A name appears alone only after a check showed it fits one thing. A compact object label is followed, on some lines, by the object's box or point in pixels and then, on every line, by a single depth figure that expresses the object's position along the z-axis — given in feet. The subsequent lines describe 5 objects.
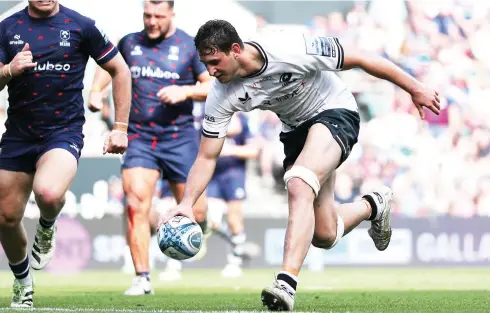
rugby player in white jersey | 45.50
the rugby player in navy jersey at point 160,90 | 72.23
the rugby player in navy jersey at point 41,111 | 53.98
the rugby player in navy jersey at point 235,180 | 102.06
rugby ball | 46.57
